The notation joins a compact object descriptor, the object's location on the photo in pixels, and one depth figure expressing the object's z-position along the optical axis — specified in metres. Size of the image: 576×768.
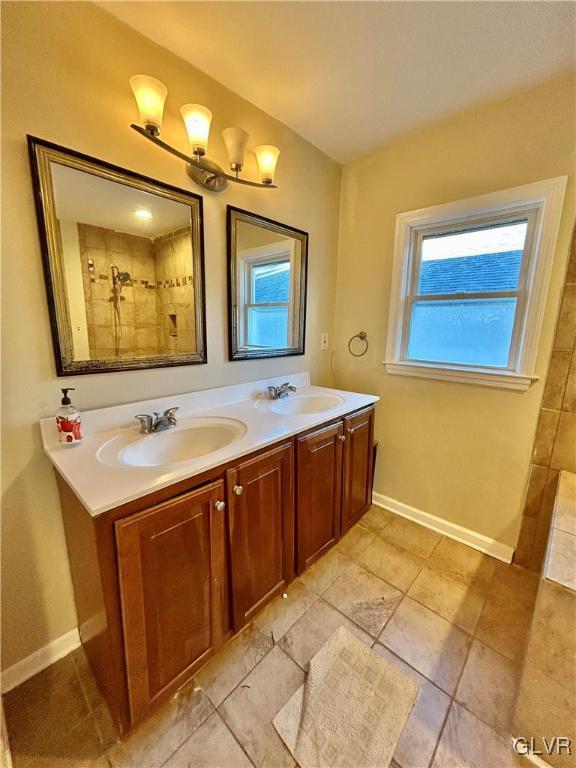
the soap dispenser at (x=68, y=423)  1.09
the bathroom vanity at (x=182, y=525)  0.87
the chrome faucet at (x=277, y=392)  1.84
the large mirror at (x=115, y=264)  1.07
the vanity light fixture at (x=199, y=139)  1.09
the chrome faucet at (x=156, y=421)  1.26
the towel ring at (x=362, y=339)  2.19
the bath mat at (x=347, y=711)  0.96
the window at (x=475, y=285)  1.52
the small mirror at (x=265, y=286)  1.63
